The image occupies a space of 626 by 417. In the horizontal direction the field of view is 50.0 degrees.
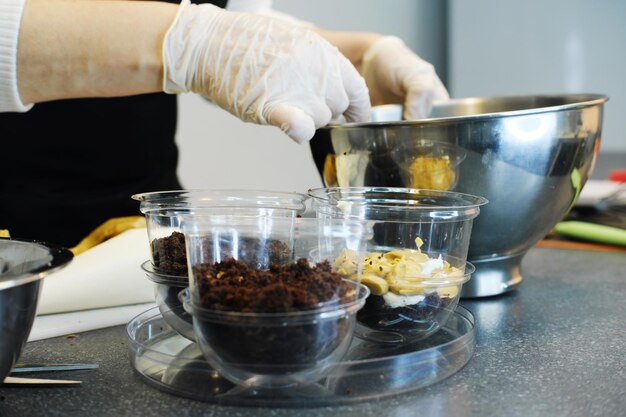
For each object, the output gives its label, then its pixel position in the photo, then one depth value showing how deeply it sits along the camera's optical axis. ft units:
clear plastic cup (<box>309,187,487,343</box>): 1.90
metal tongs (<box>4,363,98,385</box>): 1.76
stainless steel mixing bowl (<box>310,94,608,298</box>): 2.32
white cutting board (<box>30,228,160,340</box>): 2.33
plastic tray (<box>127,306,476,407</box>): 1.62
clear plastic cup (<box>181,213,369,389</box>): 1.50
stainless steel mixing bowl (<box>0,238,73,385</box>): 1.44
